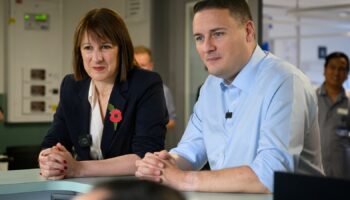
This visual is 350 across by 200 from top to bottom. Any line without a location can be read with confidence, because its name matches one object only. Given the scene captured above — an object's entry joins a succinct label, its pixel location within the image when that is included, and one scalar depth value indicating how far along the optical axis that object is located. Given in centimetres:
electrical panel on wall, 586
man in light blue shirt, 166
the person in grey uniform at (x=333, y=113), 499
